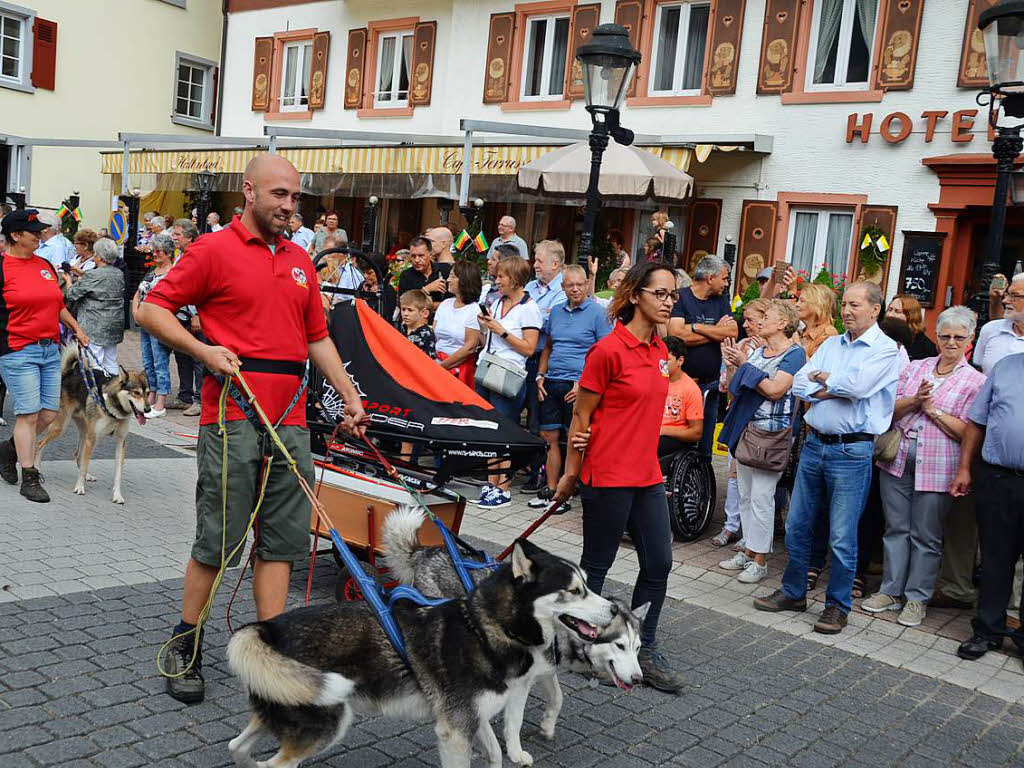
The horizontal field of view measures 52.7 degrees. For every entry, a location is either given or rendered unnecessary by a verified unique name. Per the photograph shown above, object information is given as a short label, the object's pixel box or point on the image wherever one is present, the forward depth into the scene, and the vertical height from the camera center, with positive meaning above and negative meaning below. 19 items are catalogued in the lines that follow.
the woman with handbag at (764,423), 7.21 -0.99
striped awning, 16.09 +1.49
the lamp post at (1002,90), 7.56 +1.60
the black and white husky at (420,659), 3.66 -1.51
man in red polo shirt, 4.32 -0.51
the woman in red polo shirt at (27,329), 7.88 -0.87
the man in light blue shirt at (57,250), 16.69 -0.53
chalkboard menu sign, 14.44 +0.40
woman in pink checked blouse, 6.67 -1.11
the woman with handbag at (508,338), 8.80 -0.70
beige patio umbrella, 13.44 +1.19
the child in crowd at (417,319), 8.94 -0.60
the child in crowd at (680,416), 8.13 -1.13
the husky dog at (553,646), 4.23 -1.56
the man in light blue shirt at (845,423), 6.32 -0.83
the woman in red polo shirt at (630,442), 5.14 -0.87
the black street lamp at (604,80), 9.38 +1.70
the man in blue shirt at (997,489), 6.02 -1.11
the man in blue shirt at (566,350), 8.86 -0.74
